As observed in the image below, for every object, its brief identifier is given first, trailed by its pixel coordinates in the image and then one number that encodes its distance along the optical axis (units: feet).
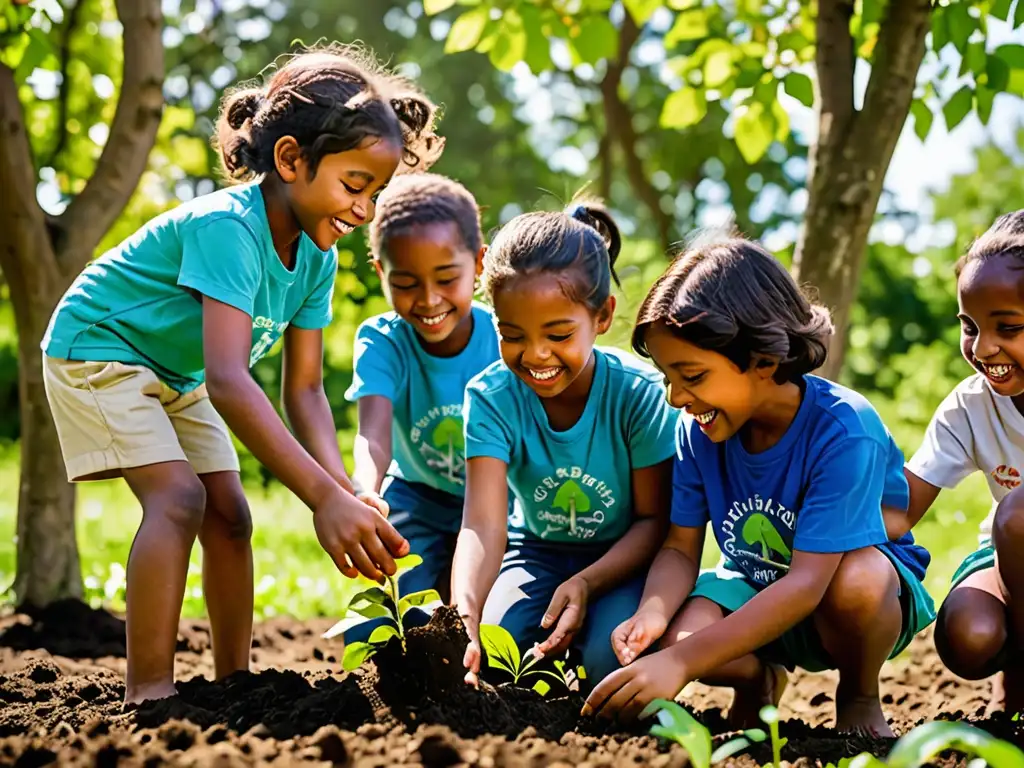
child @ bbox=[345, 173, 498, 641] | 10.48
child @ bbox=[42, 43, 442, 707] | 8.05
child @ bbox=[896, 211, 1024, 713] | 8.63
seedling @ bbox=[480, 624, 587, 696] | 8.29
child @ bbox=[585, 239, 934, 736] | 8.09
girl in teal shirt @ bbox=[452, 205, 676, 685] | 9.03
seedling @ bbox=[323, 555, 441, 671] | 7.64
